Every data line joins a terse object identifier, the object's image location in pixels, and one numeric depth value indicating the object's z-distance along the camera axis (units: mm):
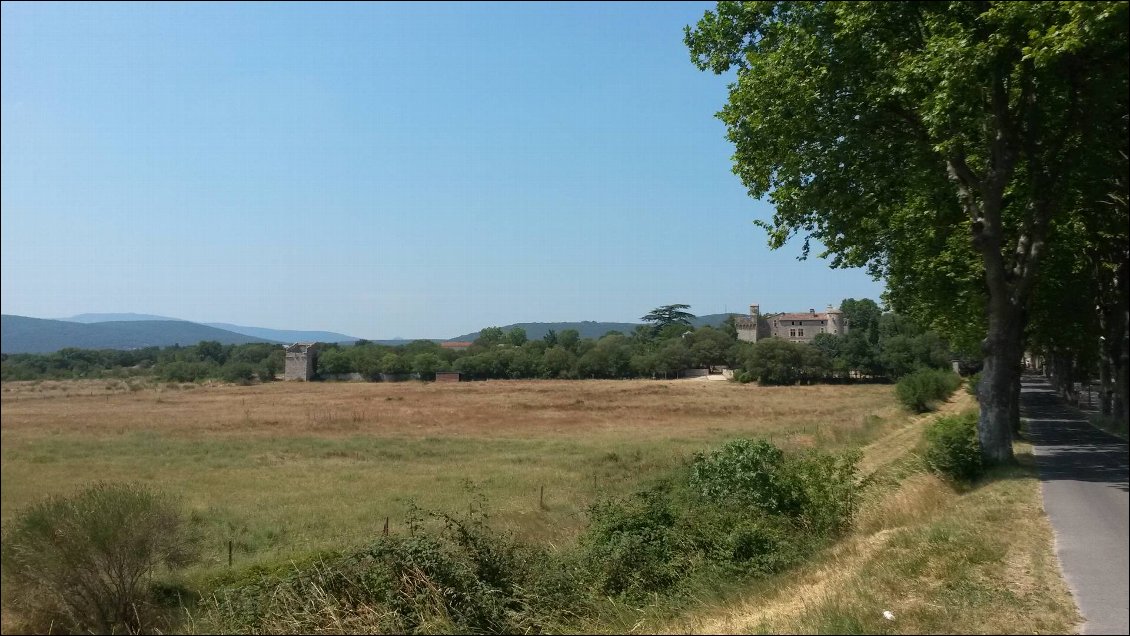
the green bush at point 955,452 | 14211
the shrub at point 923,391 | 45906
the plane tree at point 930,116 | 13969
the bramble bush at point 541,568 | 11016
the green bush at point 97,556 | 9531
